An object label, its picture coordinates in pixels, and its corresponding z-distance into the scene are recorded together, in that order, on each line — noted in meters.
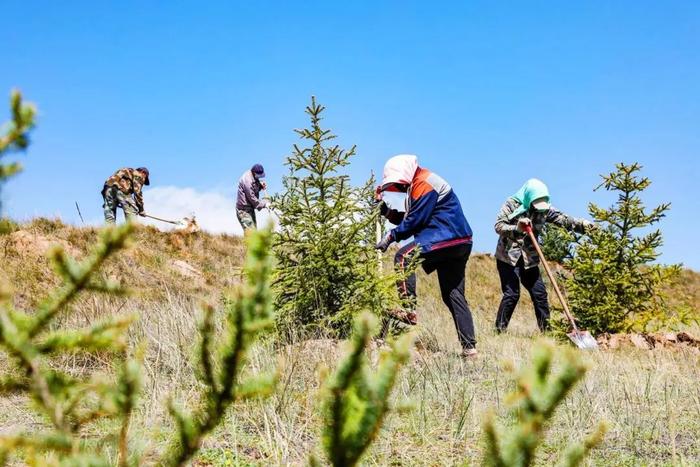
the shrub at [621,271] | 8.27
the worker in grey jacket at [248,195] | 13.25
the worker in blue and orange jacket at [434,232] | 6.11
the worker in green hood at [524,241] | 8.27
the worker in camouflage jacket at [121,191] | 13.87
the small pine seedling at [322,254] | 5.48
